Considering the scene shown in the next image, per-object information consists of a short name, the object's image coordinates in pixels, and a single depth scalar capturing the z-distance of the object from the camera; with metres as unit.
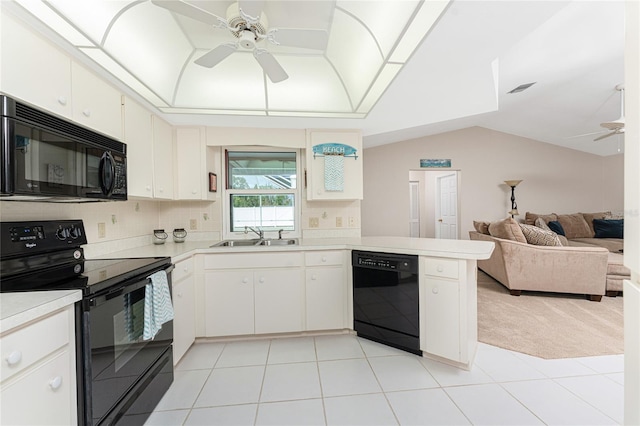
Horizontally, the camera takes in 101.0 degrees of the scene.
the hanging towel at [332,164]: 2.83
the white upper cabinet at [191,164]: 2.64
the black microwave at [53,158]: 1.04
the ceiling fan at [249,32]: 1.36
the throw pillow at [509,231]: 3.49
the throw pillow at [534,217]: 5.35
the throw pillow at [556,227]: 5.05
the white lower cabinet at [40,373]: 0.82
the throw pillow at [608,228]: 4.98
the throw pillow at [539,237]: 3.39
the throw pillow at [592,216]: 5.41
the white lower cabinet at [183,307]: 1.97
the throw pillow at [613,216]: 5.46
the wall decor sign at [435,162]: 5.37
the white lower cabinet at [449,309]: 1.90
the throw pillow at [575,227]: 5.25
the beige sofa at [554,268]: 3.15
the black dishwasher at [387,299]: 2.11
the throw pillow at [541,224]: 4.99
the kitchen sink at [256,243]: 2.63
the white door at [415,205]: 6.86
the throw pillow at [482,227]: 4.16
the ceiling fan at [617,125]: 3.49
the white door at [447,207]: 5.68
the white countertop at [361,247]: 1.96
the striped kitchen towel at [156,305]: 1.48
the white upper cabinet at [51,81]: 1.13
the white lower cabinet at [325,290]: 2.44
